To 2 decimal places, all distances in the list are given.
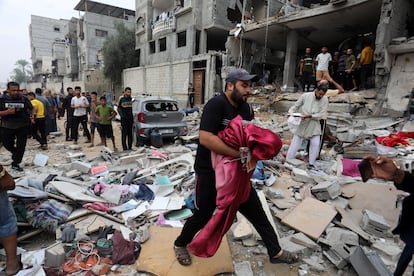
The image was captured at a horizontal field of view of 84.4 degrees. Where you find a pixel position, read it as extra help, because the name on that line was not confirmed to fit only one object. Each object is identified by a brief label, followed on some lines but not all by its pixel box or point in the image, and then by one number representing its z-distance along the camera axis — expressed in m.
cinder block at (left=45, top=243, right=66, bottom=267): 2.17
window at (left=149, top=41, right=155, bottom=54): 23.79
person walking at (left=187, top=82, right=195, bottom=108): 17.19
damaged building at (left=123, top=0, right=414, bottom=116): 8.06
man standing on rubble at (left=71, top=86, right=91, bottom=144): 7.41
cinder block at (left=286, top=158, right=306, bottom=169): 4.89
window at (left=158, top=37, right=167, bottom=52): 22.61
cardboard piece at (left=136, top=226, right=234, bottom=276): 2.14
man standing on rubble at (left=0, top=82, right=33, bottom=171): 4.73
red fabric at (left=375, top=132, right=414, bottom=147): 5.63
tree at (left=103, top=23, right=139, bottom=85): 25.65
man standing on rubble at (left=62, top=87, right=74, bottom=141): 8.40
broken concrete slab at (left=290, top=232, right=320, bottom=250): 2.50
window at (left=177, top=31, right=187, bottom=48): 20.77
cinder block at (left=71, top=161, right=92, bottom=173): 4.66
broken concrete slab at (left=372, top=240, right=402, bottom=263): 2.39
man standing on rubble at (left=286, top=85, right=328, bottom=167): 4.54
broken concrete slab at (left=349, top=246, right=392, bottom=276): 1.97
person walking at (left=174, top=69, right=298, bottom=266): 1.82
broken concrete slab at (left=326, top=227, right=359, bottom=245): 2.54
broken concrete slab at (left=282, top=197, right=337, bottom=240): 2.75
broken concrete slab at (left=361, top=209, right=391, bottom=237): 2.75
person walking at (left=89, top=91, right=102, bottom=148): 7.35
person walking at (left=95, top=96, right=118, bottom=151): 6.92
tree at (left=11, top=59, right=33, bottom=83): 70.34
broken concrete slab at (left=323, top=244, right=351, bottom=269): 2.24
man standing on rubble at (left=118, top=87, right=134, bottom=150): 6.64
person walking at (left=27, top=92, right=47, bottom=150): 6.82
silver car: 6.83
